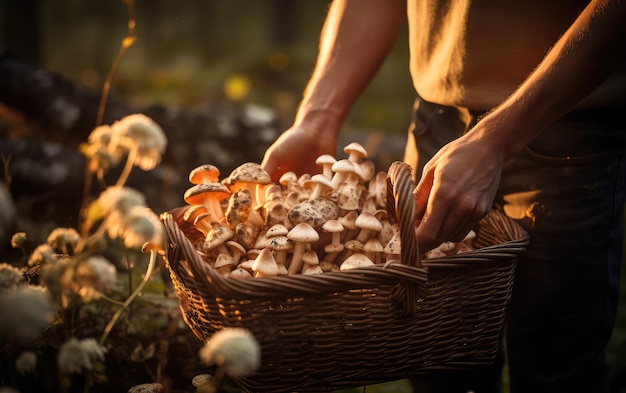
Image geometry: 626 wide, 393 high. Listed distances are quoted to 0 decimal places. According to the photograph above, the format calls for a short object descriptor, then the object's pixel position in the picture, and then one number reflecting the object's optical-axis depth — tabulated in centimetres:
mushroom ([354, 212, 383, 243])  163
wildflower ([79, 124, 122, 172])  114
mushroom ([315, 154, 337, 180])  190
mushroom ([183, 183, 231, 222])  175
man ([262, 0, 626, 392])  152
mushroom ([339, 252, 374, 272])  154
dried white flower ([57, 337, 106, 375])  103
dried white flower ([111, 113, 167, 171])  114
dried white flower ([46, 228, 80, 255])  134
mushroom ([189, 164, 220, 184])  186
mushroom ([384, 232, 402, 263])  158
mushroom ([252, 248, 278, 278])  150
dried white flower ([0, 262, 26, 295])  112
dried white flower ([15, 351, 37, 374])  117
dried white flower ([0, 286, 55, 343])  89
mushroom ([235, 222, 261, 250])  171
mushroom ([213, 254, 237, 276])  162
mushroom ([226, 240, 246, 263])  167
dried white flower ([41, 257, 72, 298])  105
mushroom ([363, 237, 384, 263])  164
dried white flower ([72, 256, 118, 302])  103
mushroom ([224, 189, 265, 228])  175
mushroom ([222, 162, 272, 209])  177
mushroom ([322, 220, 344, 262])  162
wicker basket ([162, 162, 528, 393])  133
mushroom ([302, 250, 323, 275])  159
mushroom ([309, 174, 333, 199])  178
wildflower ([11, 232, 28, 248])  165
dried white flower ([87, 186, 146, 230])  100
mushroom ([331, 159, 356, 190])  179
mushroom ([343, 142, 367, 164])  195
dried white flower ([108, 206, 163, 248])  100
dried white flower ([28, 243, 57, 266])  123
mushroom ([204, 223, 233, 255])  164
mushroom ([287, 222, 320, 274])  156
